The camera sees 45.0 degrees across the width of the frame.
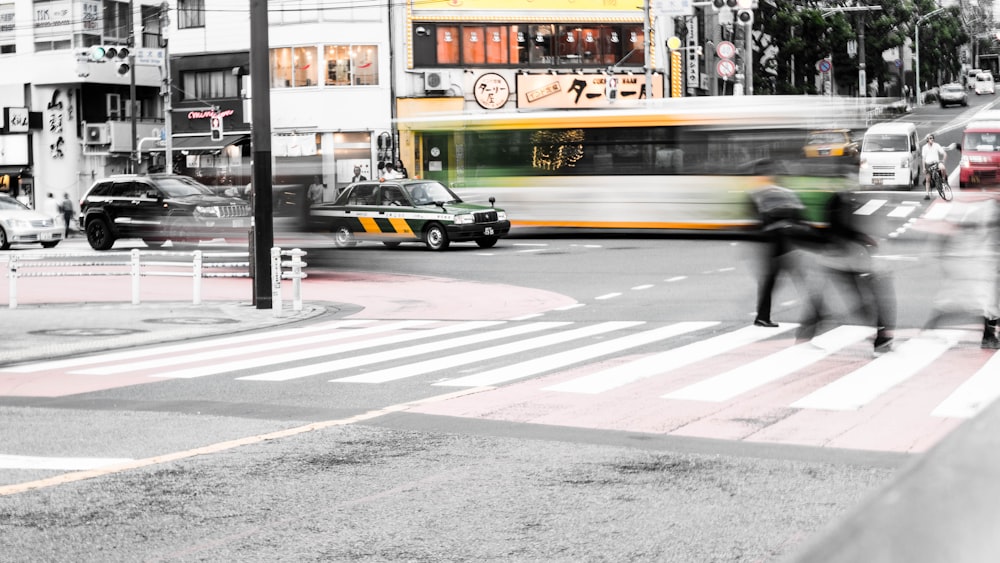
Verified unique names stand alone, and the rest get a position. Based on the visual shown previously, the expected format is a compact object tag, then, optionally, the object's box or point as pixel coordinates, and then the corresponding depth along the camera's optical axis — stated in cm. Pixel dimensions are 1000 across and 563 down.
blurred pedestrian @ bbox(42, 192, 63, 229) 4298
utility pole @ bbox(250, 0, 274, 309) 1731
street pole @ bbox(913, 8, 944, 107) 6271
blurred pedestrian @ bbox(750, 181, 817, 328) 1239
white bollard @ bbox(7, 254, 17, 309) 1780
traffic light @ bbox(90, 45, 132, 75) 3935
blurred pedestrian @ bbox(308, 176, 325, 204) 2748
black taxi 2892
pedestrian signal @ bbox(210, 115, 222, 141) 3951
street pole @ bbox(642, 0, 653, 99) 3956
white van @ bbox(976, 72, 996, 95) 9825
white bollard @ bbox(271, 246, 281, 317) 1684
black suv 3050
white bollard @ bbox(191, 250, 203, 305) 1869
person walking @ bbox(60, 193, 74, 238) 4568
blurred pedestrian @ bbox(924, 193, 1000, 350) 1119
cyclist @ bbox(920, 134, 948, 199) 3731
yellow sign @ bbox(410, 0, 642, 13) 4975
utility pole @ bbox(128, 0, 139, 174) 4730
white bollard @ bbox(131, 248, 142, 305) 1847
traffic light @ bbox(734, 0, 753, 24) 3815
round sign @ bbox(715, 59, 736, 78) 4428
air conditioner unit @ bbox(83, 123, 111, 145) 5547
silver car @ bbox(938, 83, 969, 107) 8175
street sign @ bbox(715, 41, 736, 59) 4422
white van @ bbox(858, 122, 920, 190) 4366
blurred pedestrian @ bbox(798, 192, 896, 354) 1164
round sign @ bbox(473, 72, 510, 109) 4978
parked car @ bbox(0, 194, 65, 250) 3391
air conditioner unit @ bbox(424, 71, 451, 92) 4916
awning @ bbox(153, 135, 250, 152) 5191
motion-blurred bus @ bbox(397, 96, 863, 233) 2861
